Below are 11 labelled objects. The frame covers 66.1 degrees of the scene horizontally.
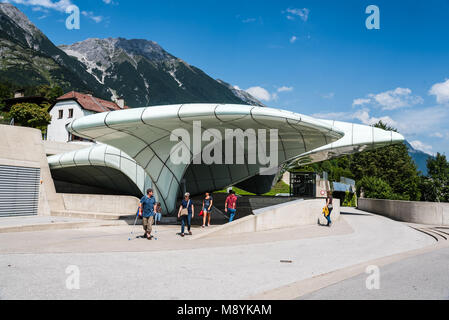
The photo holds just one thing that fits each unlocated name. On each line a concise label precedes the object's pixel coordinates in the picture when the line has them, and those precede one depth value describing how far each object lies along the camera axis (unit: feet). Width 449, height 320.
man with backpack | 33.55
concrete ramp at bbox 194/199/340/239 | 40.30
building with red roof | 174.29
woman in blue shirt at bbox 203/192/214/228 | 43.53
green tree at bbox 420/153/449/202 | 145.18
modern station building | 46.42
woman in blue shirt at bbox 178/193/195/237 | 36.33
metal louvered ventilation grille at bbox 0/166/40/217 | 60.39
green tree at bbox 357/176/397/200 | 128.98
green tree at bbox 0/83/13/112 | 243.19
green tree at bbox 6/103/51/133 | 160.66
